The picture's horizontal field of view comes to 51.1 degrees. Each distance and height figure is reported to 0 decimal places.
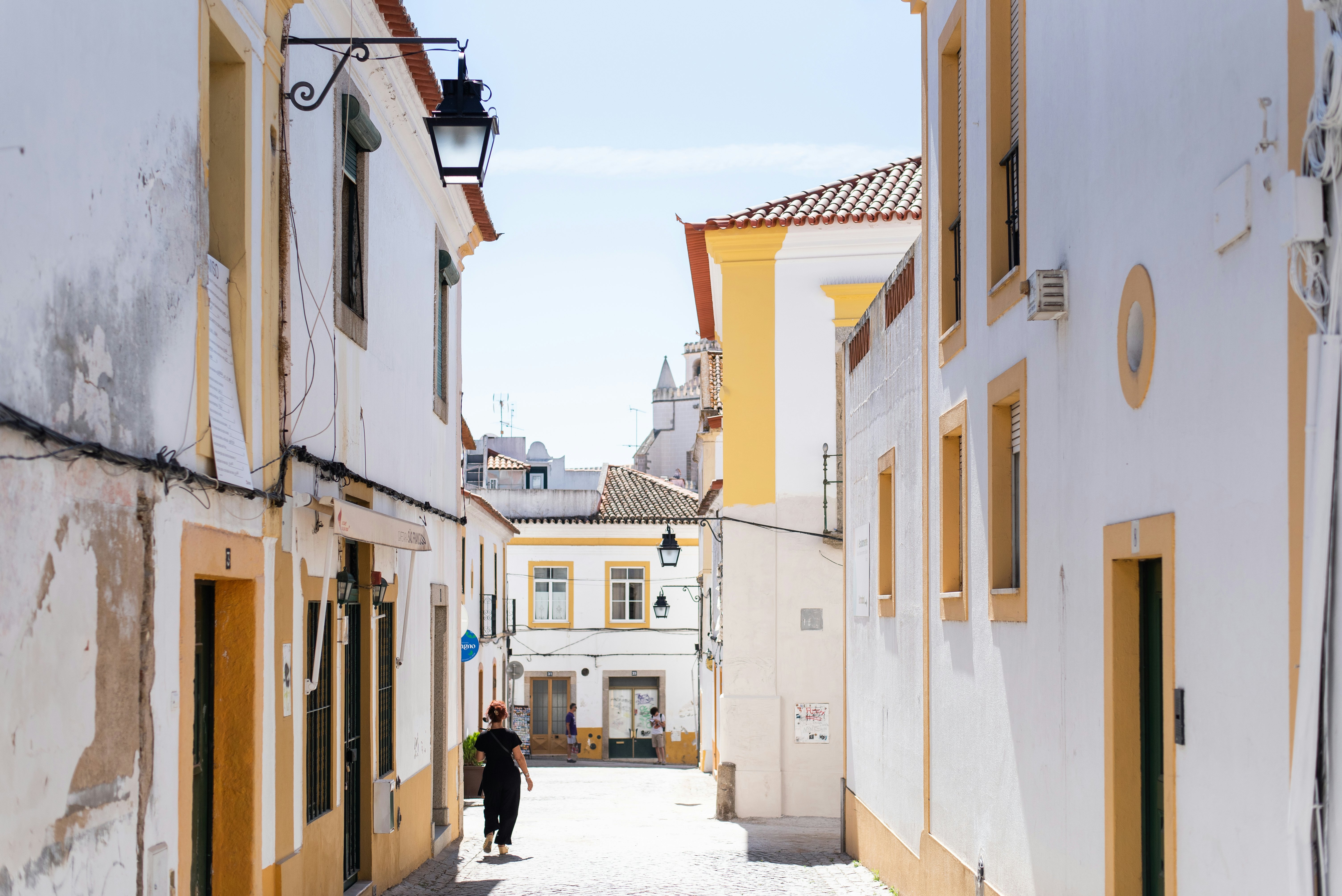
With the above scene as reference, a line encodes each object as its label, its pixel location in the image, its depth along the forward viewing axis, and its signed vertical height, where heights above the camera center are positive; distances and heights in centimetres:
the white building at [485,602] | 2469 -120
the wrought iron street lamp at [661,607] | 3222 -148
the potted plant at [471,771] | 1998 -322
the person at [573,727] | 3934 -512
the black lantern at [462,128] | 812 +241
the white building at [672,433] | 6294 +505
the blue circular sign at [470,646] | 1739 -126
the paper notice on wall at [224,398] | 688 +74
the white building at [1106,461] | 411 +34
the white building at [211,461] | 480 +40
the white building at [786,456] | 1773 +113
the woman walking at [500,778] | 1380 -228
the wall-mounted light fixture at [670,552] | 2275 -12
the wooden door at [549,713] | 4066 -488
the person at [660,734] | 3956 -537
